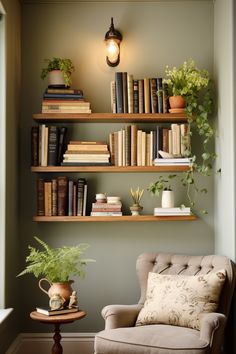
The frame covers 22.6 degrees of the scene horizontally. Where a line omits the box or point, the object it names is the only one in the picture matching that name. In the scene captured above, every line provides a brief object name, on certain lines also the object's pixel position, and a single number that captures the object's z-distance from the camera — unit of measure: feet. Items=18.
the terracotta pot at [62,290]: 12.79
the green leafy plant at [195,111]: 14.21
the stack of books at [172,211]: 14.32
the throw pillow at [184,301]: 12.24
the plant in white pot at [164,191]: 14.43
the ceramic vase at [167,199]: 14.42
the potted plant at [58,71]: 14.33
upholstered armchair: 11.14
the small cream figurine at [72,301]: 12.83
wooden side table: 12.34
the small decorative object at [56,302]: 12.64
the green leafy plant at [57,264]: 12.91
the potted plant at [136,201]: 14.47
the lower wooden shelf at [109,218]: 14.26
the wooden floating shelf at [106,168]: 14.26
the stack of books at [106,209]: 14.33
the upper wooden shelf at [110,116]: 14.28
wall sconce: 14.62
